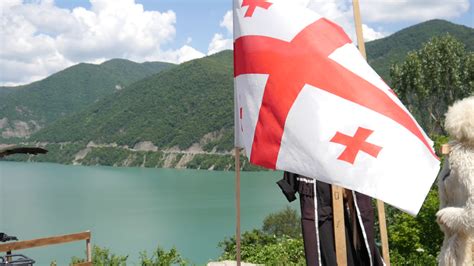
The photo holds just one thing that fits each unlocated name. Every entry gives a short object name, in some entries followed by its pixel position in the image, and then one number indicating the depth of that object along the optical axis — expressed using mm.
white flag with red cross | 2408
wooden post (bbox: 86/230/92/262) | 4422
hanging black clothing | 3090
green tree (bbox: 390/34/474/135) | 22984
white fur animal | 2719
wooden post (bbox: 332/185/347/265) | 2744
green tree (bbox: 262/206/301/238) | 29262
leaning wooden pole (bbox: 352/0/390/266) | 2535
